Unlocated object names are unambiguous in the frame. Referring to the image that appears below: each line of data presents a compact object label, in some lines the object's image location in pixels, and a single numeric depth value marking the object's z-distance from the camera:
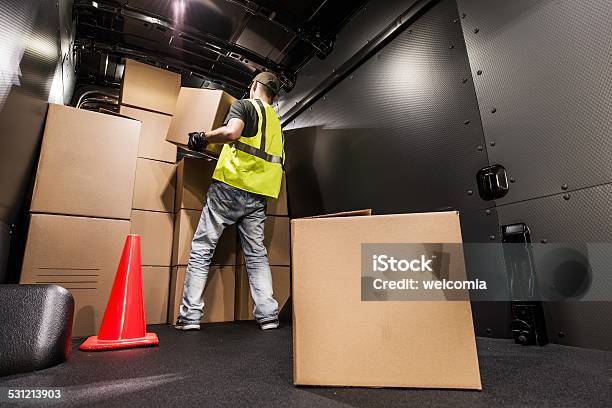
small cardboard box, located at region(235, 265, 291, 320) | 2.26
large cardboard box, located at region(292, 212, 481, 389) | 0.70
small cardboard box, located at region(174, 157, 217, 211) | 2.24
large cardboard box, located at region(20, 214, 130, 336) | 1.57
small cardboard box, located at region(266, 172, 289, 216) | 2.50
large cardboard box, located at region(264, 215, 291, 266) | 2.40
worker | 1.85
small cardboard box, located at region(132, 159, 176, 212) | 2.27
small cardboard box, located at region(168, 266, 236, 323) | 2.10
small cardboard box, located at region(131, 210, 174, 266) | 2.19
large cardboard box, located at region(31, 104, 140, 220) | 1.69
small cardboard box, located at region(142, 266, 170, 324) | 2.12
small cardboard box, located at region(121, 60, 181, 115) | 2.48
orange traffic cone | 1.33
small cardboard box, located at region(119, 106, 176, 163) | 2.42
